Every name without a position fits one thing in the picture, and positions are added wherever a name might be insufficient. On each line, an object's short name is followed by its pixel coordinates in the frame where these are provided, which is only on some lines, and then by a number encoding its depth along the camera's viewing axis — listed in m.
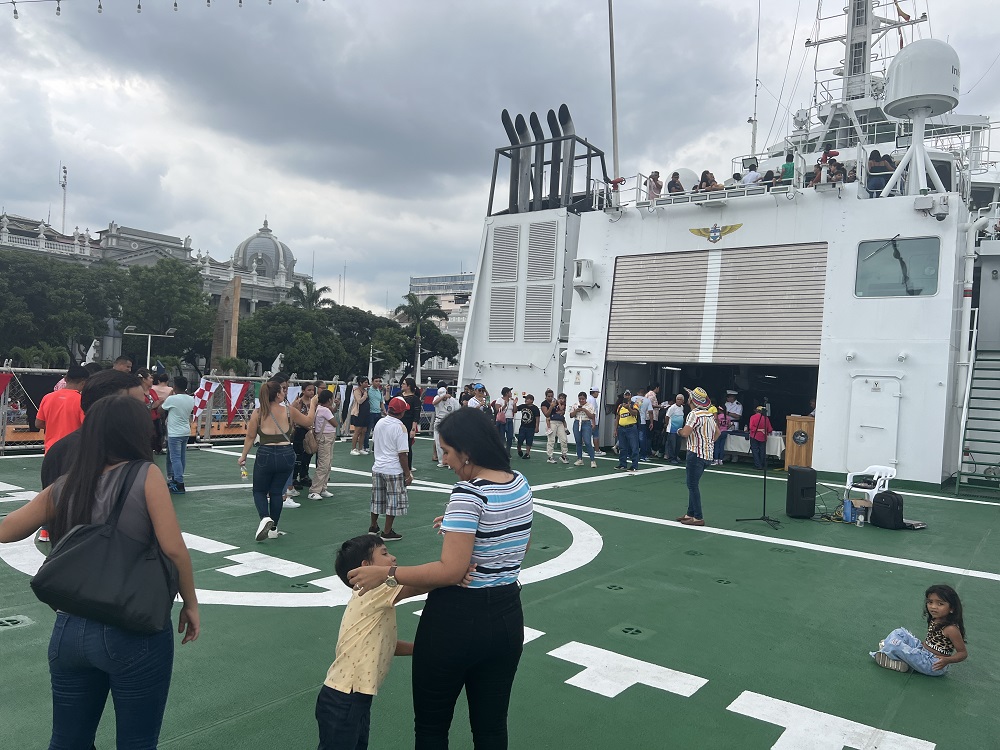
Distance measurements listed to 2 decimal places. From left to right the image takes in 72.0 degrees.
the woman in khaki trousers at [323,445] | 9.98
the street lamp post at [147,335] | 41.75
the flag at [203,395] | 15.96
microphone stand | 9.48
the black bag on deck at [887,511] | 9.56
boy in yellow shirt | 2.73
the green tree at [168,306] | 44.59
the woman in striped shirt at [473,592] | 2.52
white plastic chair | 10.07
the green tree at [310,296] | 59.78
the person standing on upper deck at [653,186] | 18.16
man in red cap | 7.37
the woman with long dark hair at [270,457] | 7.36
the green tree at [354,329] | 54.81
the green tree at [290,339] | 48.34
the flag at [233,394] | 16.69
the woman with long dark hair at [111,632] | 2.30
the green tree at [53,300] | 39.31
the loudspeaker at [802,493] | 10.02
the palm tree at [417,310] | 57.53
